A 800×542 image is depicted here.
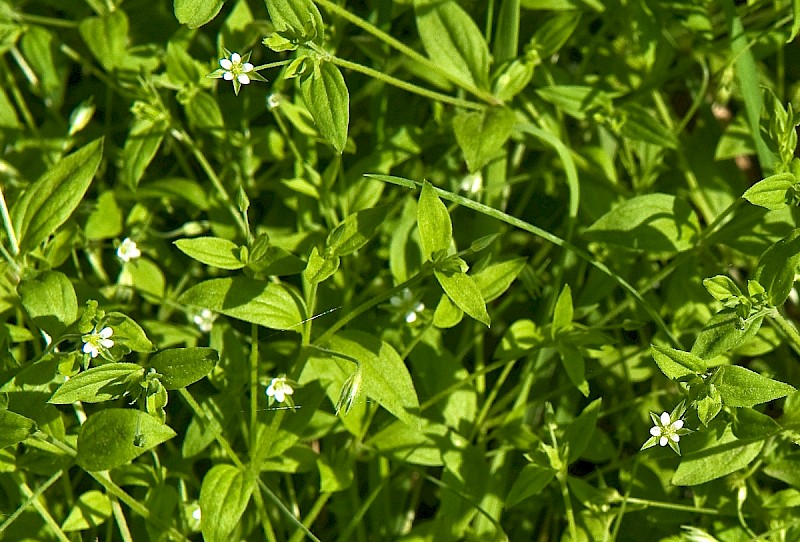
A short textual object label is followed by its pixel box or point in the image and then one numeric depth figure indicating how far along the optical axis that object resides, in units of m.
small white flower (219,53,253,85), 0.68
